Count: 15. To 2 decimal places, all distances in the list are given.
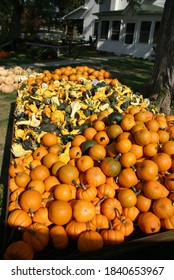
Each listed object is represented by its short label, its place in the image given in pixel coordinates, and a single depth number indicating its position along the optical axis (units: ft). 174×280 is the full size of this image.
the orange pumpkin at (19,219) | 7.86
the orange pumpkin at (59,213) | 7.97
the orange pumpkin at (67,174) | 9.16
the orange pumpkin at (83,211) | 8.02
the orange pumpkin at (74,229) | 7.84
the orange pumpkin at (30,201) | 8.32
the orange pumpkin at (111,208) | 8.49
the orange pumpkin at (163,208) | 8.27
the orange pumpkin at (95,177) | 9.07
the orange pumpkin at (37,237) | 7.41
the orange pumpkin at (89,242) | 7.36
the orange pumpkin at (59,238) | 7.61
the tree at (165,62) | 20.78
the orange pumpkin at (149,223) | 8.06
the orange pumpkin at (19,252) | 6.88
